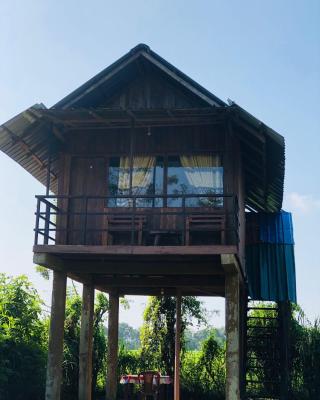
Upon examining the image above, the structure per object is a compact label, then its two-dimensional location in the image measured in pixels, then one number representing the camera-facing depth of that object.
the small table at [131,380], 14.85
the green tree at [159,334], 21.66
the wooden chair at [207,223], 11.67
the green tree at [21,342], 14.84
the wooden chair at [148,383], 14.03
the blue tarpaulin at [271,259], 16.95
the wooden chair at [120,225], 12.13
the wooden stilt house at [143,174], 11.70
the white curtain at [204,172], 12.49
